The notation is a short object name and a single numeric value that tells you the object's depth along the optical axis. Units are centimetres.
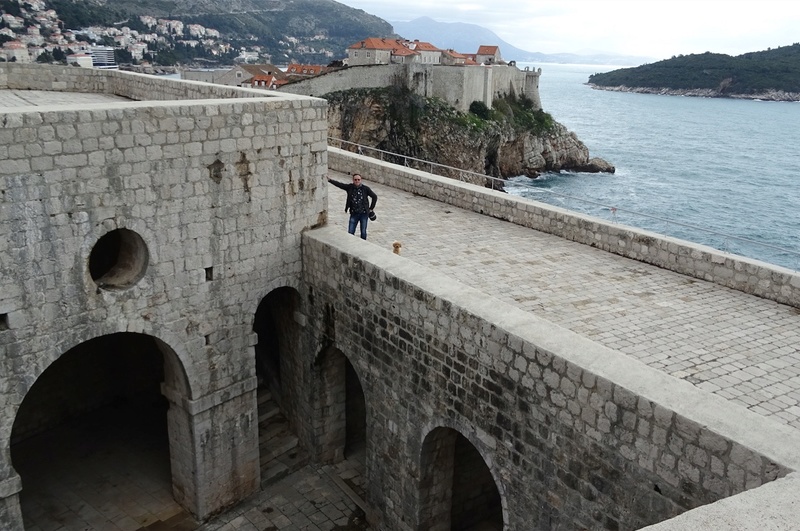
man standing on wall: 1188
